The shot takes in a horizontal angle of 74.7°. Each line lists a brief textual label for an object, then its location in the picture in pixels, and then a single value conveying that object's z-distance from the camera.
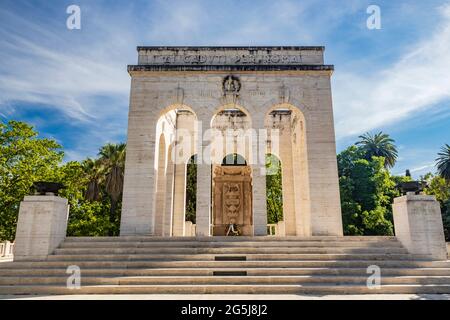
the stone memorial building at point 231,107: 15.80
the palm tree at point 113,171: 29.59
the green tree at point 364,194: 27.78
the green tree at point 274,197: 38.31
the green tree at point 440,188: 37.49
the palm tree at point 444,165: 38.97
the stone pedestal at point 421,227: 11.87
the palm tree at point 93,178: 30.50
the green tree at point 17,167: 23.19
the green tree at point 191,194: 37.31
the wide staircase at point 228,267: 9.22
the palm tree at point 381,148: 44.41
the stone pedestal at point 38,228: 11.71
